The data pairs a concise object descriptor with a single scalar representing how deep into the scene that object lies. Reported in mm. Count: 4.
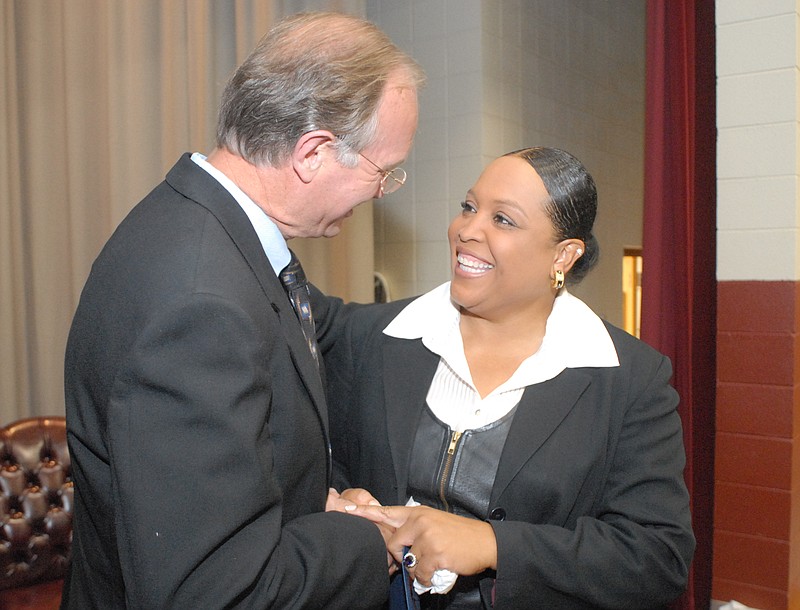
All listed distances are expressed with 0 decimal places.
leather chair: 1979
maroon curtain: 2469
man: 883
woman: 1421
